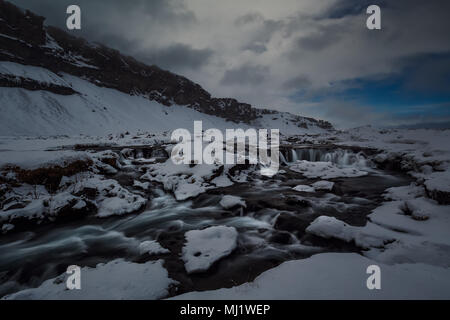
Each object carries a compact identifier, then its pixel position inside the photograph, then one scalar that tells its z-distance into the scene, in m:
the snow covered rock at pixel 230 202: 7.37
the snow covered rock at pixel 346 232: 4.23
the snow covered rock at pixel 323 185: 8.75
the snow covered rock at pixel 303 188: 8.74
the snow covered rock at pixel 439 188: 5.31
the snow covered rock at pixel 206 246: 3.85
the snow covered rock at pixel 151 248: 4.50
